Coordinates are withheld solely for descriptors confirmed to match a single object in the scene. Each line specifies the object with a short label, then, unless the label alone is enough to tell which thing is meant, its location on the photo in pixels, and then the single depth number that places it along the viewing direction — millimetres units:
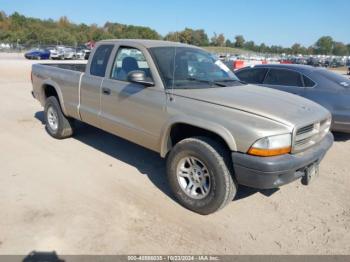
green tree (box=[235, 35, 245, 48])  144125
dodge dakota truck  3521
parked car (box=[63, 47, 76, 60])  39725
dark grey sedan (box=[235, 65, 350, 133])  6645
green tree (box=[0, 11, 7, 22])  100625
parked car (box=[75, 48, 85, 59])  41891
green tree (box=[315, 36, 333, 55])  137925
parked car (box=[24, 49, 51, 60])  37625
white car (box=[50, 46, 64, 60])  38219
